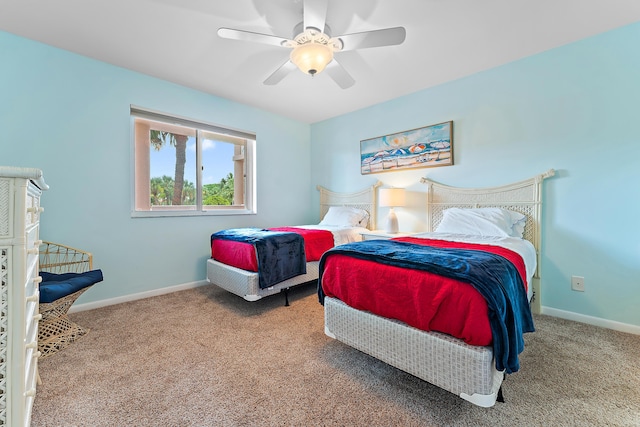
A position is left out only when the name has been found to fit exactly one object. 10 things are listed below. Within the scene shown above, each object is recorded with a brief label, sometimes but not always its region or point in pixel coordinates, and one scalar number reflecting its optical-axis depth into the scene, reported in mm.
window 3133
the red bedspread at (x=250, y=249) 2578
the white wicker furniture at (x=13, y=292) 862
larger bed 1193
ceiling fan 1758
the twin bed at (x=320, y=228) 2551
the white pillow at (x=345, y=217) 3844
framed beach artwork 3176
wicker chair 1889
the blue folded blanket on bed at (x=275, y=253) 2525
